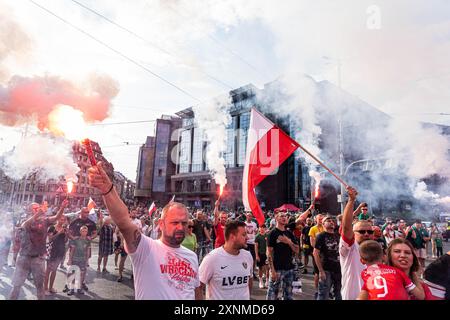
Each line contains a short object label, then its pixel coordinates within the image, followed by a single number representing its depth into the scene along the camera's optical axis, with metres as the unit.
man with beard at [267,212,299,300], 5.50
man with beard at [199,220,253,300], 3.49
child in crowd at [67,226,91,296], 7.48
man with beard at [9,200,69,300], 5.89
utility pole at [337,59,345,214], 16.91
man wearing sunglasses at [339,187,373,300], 3.89
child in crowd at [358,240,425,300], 2.44
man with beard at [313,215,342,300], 5.46
